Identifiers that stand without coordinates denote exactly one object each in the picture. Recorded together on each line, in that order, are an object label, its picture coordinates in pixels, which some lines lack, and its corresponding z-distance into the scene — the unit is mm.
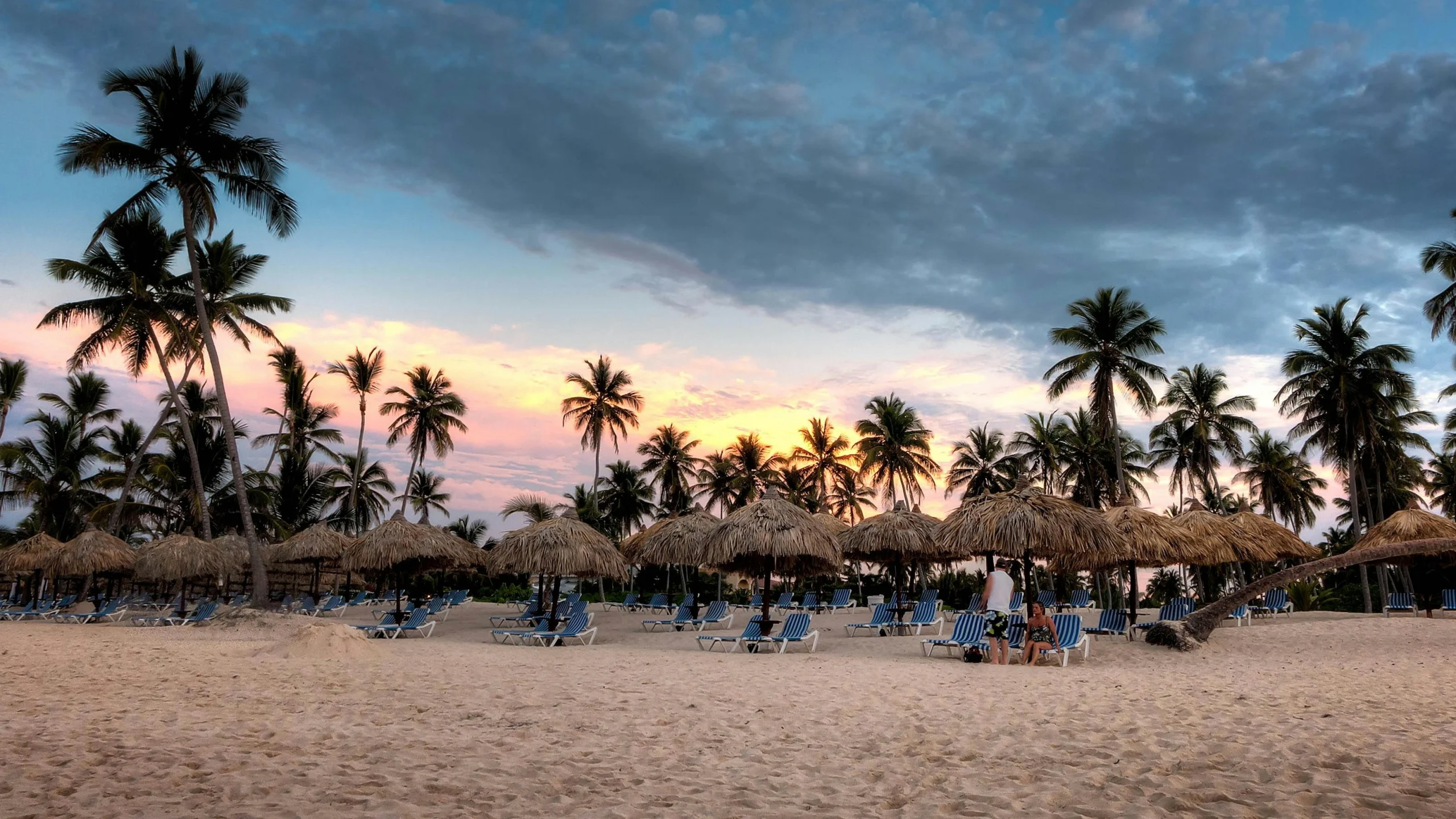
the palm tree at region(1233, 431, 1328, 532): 35125
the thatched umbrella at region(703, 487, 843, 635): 14156
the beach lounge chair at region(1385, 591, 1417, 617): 20250
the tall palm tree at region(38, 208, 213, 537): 21125
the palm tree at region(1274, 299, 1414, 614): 25688
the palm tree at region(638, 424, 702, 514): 39312
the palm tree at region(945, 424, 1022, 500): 35500
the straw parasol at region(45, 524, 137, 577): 21594
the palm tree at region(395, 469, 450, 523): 44531
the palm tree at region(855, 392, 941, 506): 35281
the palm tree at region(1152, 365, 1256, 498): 31125
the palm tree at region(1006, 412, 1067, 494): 33969
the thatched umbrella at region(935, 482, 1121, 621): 12688
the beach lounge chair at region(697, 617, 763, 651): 13359
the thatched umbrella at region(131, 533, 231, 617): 21312
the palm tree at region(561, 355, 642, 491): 37844
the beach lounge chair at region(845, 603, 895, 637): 15727
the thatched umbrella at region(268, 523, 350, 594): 22141
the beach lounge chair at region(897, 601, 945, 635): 15117
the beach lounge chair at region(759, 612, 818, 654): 12984
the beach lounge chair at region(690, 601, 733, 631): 17228
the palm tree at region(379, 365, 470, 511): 36625
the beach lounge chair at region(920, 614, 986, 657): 11305
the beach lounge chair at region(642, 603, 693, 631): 17984
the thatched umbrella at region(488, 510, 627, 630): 15766
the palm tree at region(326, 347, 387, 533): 36312
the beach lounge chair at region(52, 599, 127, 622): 21297
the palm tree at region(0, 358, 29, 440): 28750
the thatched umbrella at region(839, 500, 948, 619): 16625
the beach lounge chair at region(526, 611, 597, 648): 14398
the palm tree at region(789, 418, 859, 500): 38688
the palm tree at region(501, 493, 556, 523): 40688
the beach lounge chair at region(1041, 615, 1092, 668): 10828
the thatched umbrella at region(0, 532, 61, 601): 22000
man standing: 10797
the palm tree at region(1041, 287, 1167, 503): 27828
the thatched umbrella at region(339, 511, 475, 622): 17250
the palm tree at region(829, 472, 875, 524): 38812
